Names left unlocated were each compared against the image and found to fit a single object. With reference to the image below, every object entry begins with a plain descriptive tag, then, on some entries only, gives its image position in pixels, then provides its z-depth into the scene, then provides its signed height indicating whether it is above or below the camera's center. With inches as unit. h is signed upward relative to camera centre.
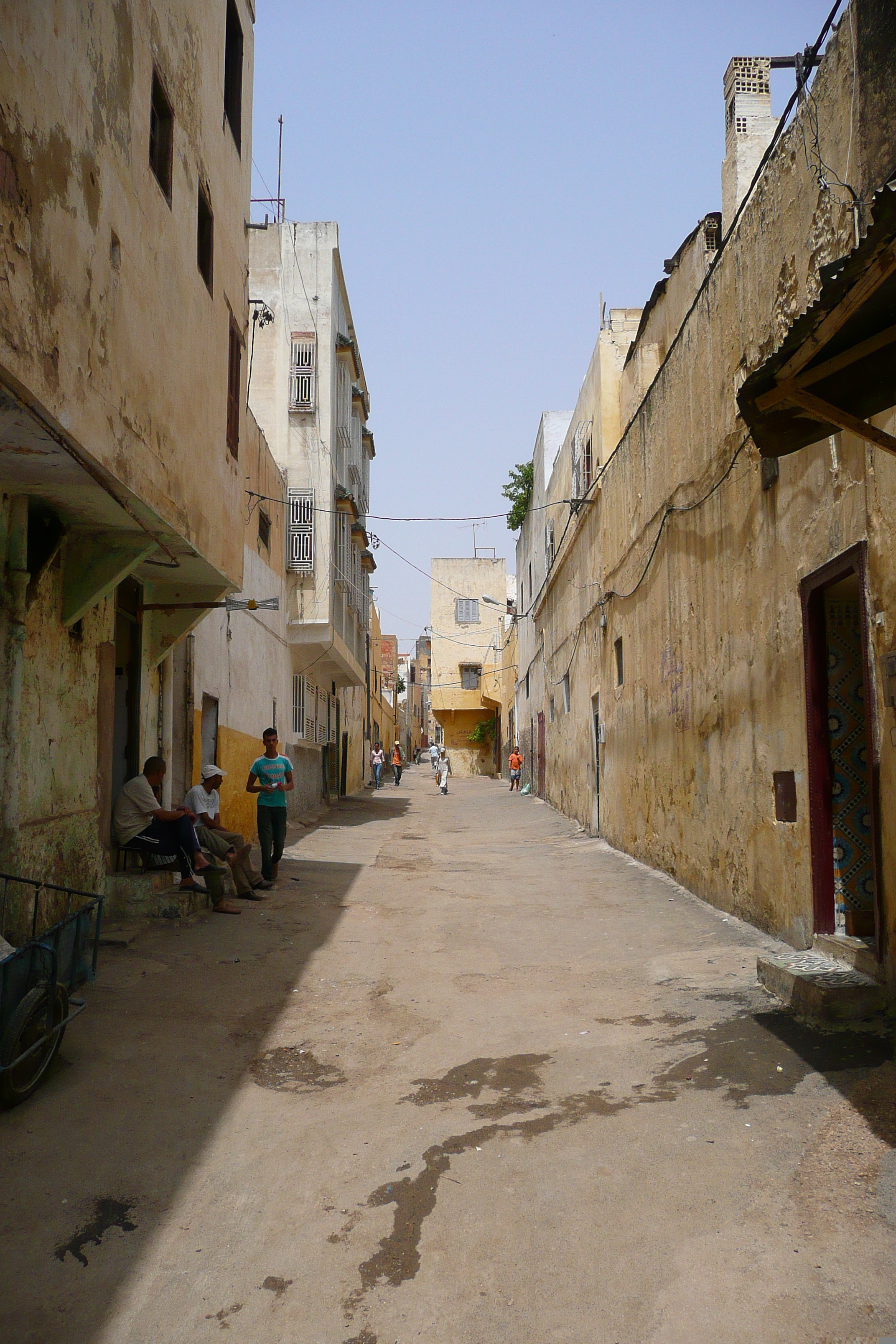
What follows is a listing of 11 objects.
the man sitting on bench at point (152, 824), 350.0 -24.9
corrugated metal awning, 138.9 +65.2
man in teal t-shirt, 442.3 -22.1
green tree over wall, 1359.5 +363.3
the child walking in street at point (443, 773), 1344.7 -30.3
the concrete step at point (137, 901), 340.5 -50.5
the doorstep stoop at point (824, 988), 203.8 -51.4
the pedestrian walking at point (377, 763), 1491.1 -17.9
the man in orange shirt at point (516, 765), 1325.0 -20.8
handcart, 173.0 -45.5
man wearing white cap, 390.6 -31.8
